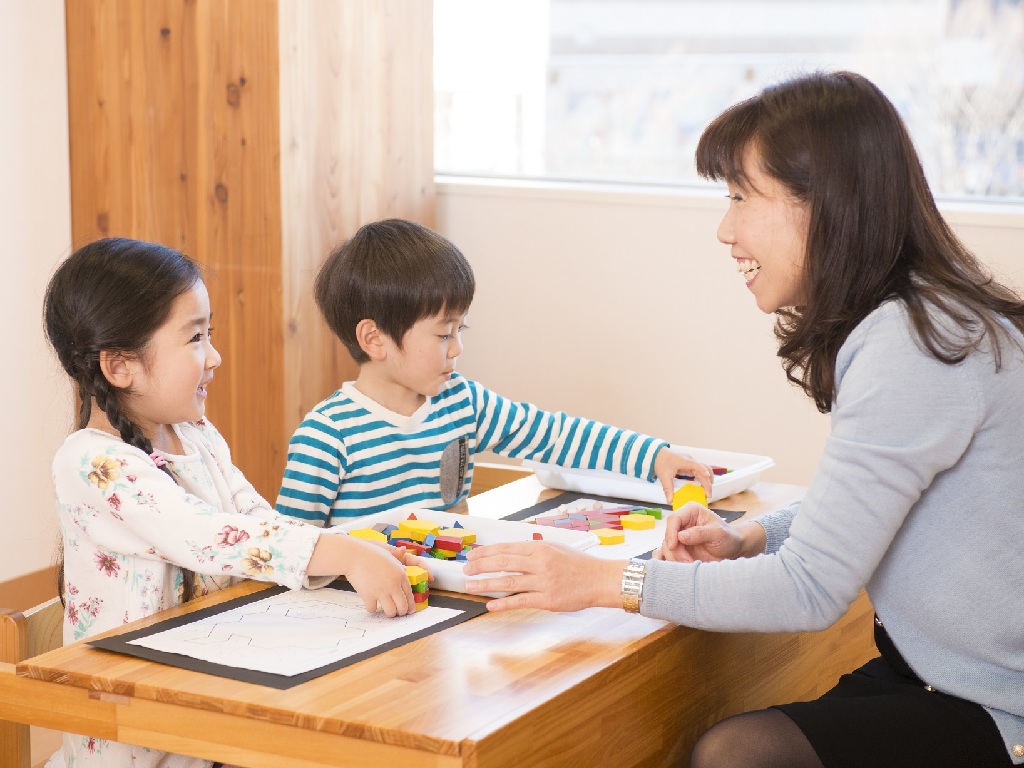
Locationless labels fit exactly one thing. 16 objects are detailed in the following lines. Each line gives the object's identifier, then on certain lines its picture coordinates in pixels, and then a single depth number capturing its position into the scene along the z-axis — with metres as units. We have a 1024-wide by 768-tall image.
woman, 2.56
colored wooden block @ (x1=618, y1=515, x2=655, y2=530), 2.98
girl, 2.68
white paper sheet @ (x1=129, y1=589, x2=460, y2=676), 2.51
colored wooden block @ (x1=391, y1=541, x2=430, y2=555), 2.78
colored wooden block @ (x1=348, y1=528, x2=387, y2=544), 2.80
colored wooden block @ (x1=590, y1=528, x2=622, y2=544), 2.90
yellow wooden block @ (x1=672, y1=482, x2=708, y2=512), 2.97
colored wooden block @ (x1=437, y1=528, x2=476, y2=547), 2.80
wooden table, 2.39
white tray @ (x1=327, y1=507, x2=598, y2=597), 2.84
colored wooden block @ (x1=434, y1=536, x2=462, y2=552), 2.78
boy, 3.14
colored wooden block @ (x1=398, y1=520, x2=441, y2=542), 2.81
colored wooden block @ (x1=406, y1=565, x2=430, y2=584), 2.65
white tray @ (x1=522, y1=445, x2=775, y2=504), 3.15
